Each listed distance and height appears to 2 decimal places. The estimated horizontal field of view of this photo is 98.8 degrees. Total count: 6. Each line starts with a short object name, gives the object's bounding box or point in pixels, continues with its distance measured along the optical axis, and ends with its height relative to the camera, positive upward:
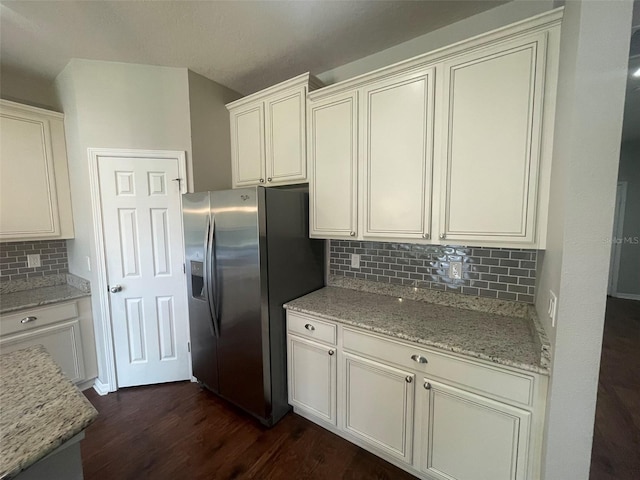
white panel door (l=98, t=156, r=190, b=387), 2.26 -0.41
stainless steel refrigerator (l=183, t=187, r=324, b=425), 1.83 -0.45
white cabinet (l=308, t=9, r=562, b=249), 1.31 +0.42
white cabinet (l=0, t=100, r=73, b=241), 2.14 +0.37
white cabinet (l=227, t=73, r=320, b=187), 2.11 +0.70
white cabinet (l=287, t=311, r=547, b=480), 1.22 -0.99
